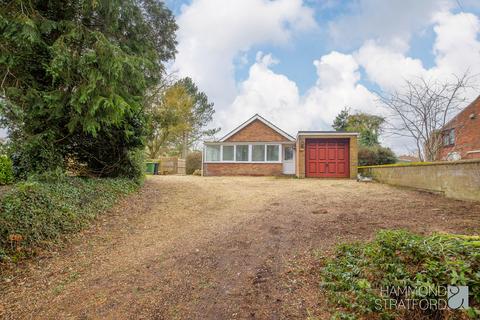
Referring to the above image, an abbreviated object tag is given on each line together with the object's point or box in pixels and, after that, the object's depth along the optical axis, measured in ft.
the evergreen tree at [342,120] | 95.71
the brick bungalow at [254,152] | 51.26
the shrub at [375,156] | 56.08
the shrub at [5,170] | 22.25
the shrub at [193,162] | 63.04
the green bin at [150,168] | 61.82
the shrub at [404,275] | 5.83
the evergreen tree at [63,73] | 15.21
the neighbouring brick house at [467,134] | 47.87
